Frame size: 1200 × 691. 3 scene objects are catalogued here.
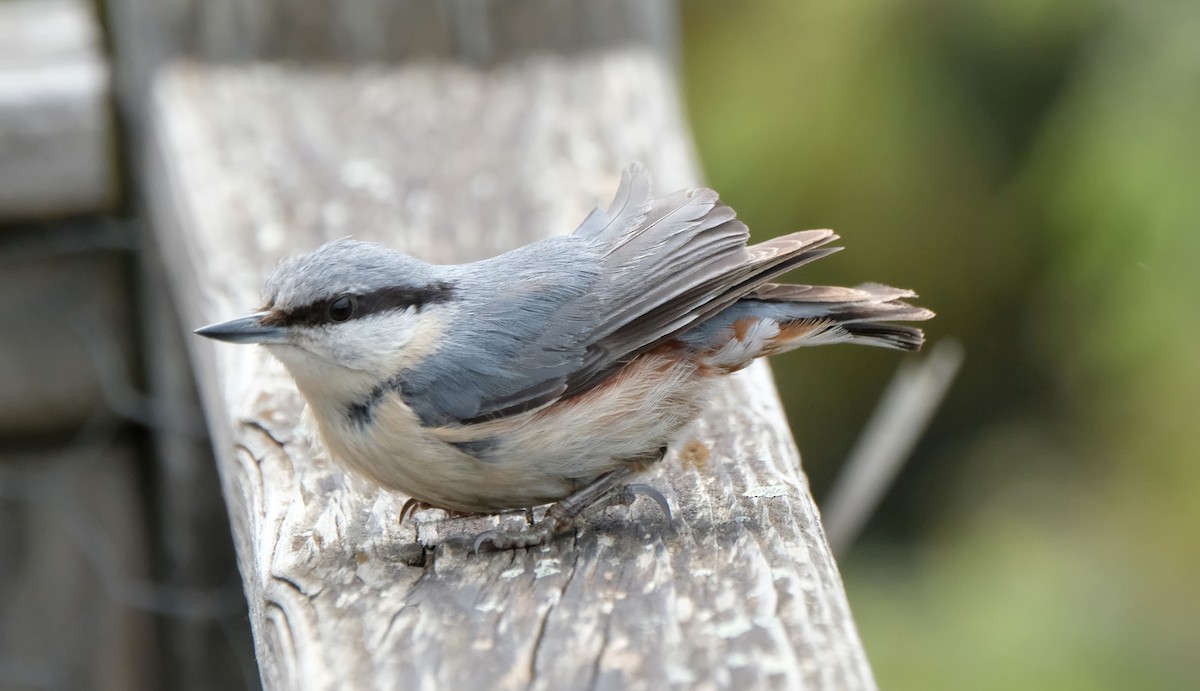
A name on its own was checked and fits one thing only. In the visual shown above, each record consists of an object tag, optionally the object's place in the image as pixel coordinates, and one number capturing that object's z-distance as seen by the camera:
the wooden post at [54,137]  5.76
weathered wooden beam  2.93
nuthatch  4.25
